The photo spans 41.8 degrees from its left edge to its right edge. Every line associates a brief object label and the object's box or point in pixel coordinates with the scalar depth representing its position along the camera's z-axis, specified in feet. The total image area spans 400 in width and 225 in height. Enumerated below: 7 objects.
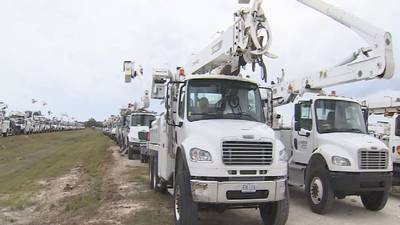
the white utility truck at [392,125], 50.08
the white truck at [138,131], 85.40
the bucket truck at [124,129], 105.70
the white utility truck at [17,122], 214.20
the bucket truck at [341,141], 37.32
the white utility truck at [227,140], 28.53
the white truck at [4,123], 188.96
